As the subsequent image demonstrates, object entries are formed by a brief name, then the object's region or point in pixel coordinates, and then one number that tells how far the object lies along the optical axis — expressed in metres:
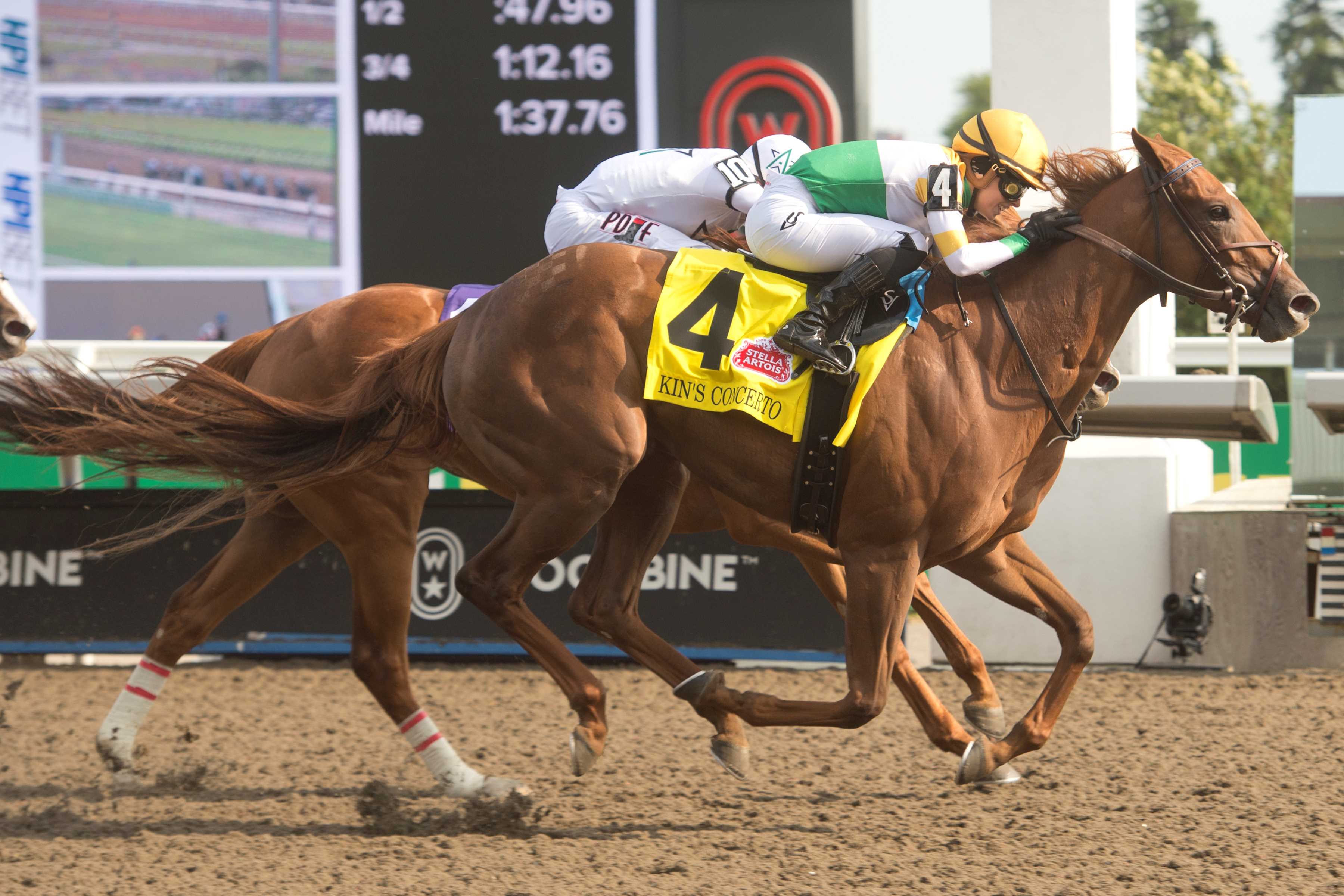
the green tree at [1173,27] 98.81
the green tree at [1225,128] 53.06
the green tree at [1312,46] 89.94
